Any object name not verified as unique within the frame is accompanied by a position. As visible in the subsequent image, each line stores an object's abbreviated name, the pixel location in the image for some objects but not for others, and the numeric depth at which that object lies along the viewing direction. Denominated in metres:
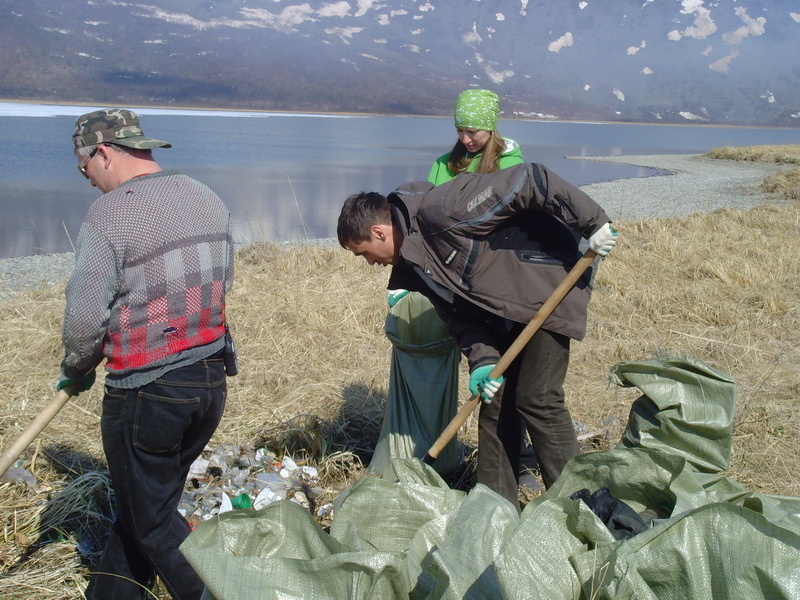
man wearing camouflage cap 2.05
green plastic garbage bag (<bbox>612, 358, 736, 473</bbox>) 2.55
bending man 2.40
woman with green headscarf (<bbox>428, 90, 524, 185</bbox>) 3.29
